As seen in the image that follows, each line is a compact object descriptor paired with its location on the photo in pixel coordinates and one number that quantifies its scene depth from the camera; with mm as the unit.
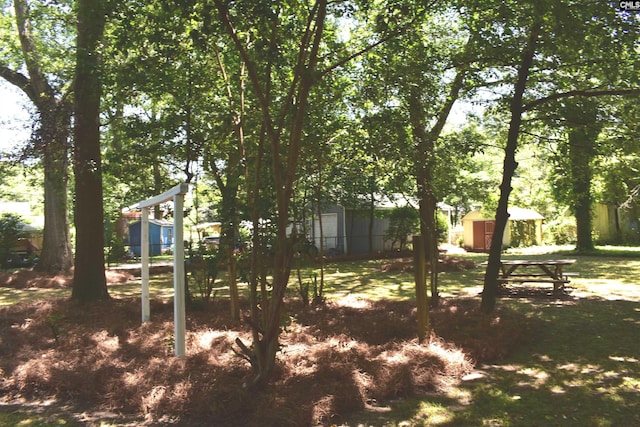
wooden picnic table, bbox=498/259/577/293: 11584
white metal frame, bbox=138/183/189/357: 5941
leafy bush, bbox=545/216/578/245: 30969
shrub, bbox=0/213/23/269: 21422
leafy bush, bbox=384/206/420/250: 26734
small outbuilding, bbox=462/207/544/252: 29822
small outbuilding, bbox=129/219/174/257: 34688
